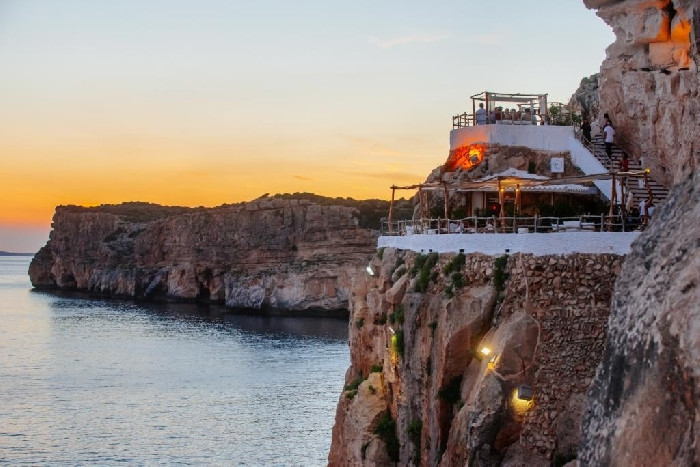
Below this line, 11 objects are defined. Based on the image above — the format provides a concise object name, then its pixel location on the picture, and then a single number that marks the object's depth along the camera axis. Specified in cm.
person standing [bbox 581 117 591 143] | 3469
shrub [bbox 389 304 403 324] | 2697
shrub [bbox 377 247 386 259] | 3341
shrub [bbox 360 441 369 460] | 2770
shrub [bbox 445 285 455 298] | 2344
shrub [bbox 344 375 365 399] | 3122
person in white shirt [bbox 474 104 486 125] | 3625
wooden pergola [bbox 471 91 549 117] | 3741
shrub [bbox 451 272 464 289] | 2348
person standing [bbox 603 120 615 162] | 3234
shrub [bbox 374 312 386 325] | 2978
